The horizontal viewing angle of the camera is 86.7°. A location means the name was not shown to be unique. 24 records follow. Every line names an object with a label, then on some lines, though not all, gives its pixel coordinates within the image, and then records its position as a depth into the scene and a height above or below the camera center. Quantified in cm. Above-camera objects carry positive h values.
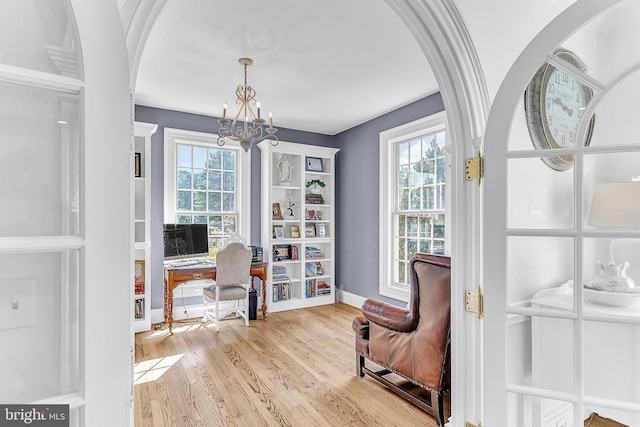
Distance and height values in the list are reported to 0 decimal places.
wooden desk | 390 -70
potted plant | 527 +47
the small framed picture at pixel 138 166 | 395 +59
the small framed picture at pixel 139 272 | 395 -66
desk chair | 398 -72
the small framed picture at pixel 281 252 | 493 -54
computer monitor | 420 -31
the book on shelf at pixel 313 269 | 523 -84
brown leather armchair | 216 -83
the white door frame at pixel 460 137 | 146 +36
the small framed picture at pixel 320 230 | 532 -23
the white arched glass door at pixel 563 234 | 123 -8
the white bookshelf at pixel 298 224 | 484 -13
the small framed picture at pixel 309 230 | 521 -23
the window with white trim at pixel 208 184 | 439 +43
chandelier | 302 +79
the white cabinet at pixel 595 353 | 123 -52
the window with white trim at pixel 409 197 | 388 +22
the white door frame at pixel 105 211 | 73 +1
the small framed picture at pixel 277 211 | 498 +7
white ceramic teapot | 123 -24
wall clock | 128 +42
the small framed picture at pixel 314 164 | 520 +79
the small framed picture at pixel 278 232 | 492 -24
